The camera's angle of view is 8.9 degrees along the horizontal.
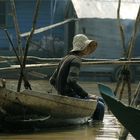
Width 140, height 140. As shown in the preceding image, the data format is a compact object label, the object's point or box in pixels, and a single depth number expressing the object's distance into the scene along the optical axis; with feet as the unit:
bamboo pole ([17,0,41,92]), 47.90
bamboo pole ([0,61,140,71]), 51.17
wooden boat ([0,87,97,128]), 41.74
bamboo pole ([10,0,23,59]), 49.28
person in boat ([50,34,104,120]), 43.83
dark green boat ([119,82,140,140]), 35.81
